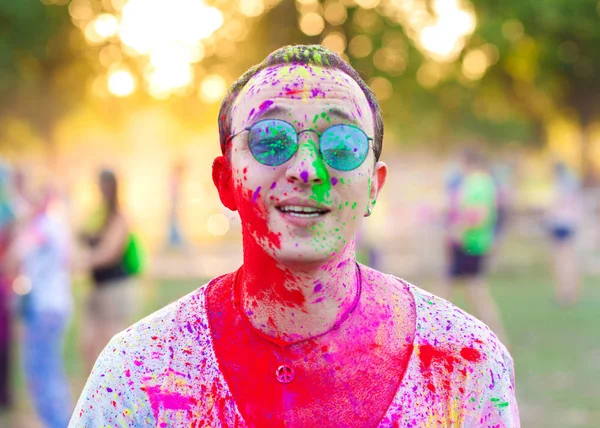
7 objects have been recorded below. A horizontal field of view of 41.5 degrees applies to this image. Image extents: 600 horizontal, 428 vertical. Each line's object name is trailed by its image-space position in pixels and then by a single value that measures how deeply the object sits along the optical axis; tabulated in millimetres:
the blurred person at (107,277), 5953
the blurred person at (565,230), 10836
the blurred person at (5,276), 6371
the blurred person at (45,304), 5586
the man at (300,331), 1918
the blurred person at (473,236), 8281
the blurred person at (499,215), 13406
